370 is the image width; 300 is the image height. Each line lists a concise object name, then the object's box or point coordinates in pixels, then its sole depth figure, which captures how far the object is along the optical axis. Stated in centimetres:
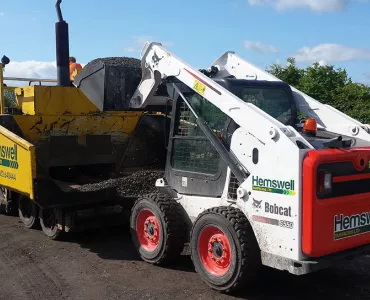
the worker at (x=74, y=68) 889
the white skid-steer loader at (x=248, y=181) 411
